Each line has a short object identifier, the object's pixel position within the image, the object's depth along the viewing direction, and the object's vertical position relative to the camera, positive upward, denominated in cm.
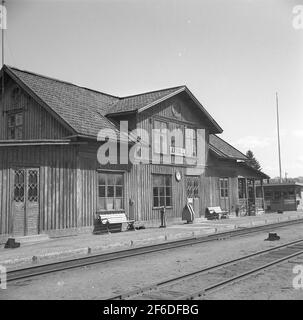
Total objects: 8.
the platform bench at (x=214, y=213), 2311 -127
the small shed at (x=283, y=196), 3472 -57
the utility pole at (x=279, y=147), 4884 +528
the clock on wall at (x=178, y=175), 2080 +86
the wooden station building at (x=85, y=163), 1402 +130
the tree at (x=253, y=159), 7888 +636
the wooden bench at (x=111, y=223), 1628 -122
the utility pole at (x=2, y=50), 1206 +582
